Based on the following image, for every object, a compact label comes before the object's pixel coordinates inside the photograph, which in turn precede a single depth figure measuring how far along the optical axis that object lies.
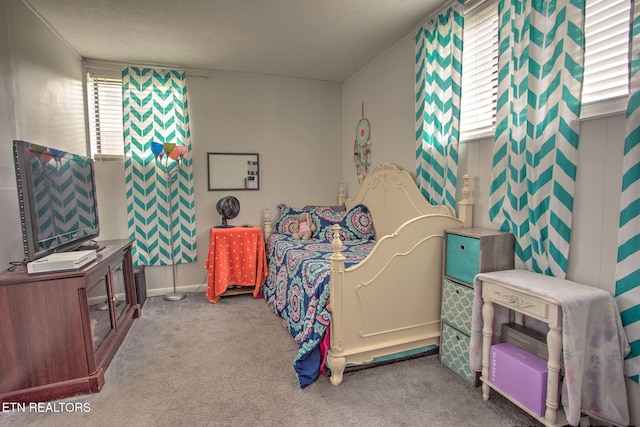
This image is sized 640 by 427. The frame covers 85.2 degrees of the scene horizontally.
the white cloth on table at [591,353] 1.46
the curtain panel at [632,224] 1.45
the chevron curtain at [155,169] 3.57
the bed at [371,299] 2.07
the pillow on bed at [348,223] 3.39
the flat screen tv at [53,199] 1.81
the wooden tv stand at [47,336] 1.84
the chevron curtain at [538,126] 1.71
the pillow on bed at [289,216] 3.76
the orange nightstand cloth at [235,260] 3.52
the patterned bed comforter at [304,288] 2.09
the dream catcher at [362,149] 3.69
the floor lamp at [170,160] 3.44
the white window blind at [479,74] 2.24
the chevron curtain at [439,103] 2.43
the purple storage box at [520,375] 1.59
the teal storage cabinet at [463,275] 1.95
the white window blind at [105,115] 3.51
